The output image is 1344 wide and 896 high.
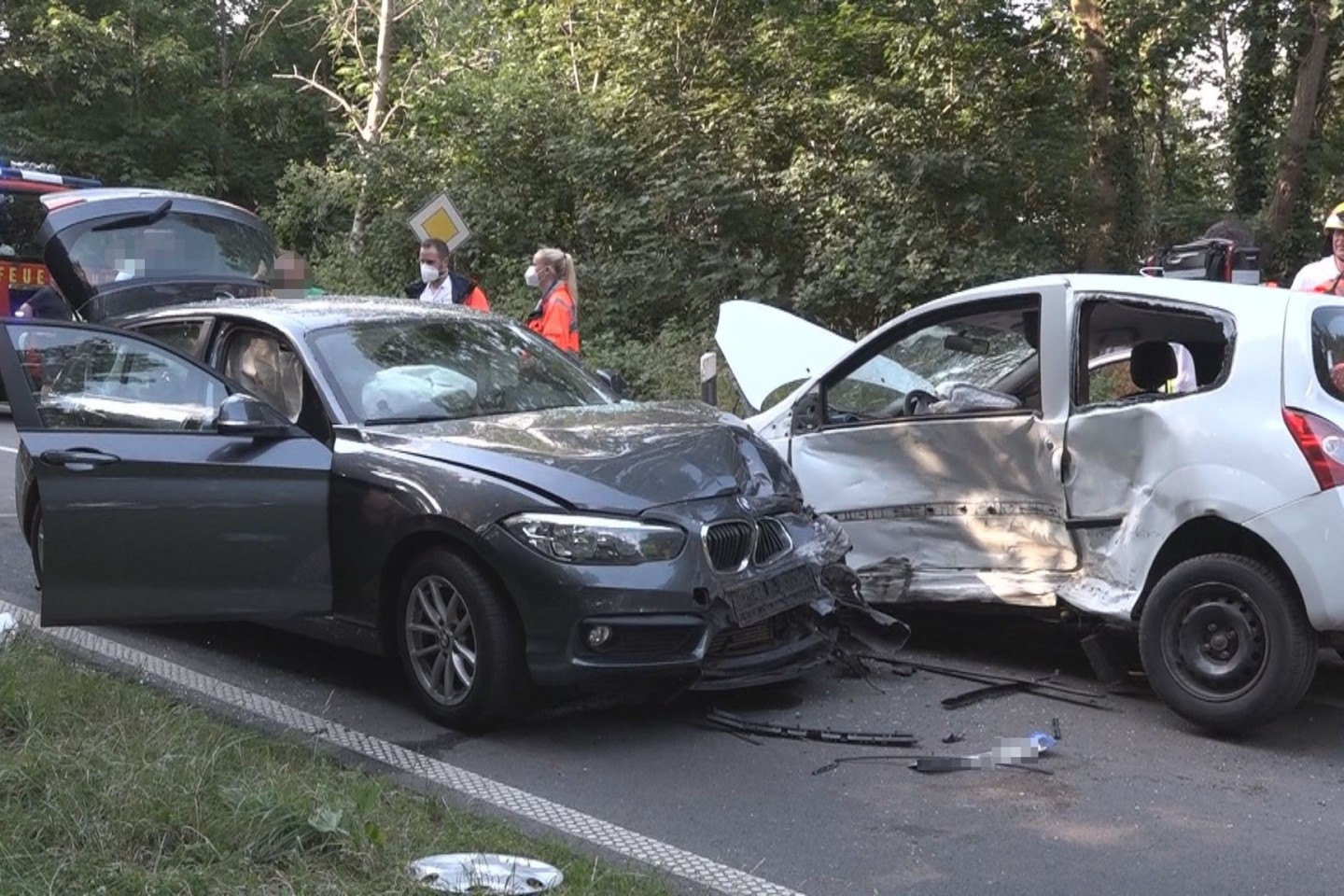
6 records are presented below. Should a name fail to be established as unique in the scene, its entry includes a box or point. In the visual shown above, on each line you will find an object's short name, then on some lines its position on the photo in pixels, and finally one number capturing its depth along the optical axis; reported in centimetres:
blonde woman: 997
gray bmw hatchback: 525
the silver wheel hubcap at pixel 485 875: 371
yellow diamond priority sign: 1336
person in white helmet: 836
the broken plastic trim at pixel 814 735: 543
